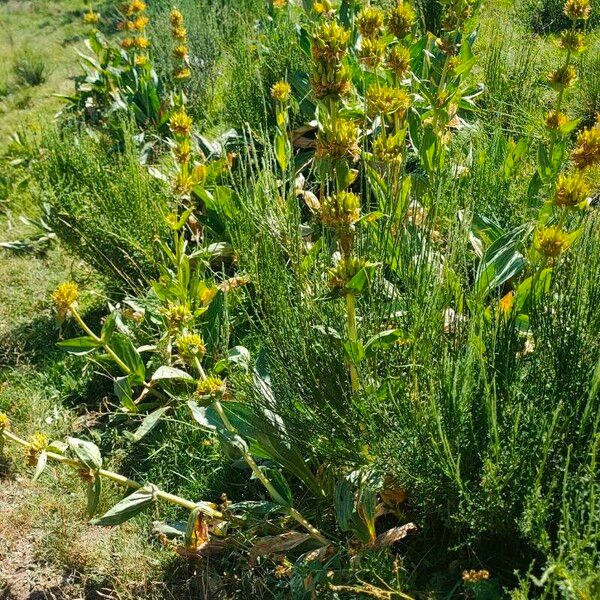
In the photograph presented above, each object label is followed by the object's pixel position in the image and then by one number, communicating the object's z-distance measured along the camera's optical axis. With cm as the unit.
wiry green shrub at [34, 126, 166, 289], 293
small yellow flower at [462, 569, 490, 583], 135
